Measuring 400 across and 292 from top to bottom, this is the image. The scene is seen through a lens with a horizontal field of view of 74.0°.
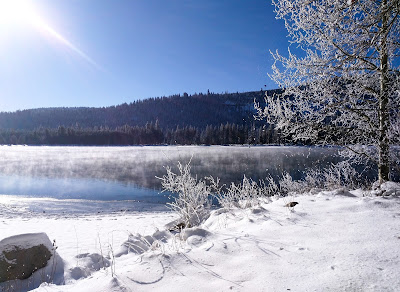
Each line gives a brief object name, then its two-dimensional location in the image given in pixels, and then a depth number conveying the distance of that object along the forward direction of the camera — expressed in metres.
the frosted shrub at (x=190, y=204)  6.72
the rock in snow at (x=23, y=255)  4.05
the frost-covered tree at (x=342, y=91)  5.84
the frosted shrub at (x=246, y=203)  7.06
